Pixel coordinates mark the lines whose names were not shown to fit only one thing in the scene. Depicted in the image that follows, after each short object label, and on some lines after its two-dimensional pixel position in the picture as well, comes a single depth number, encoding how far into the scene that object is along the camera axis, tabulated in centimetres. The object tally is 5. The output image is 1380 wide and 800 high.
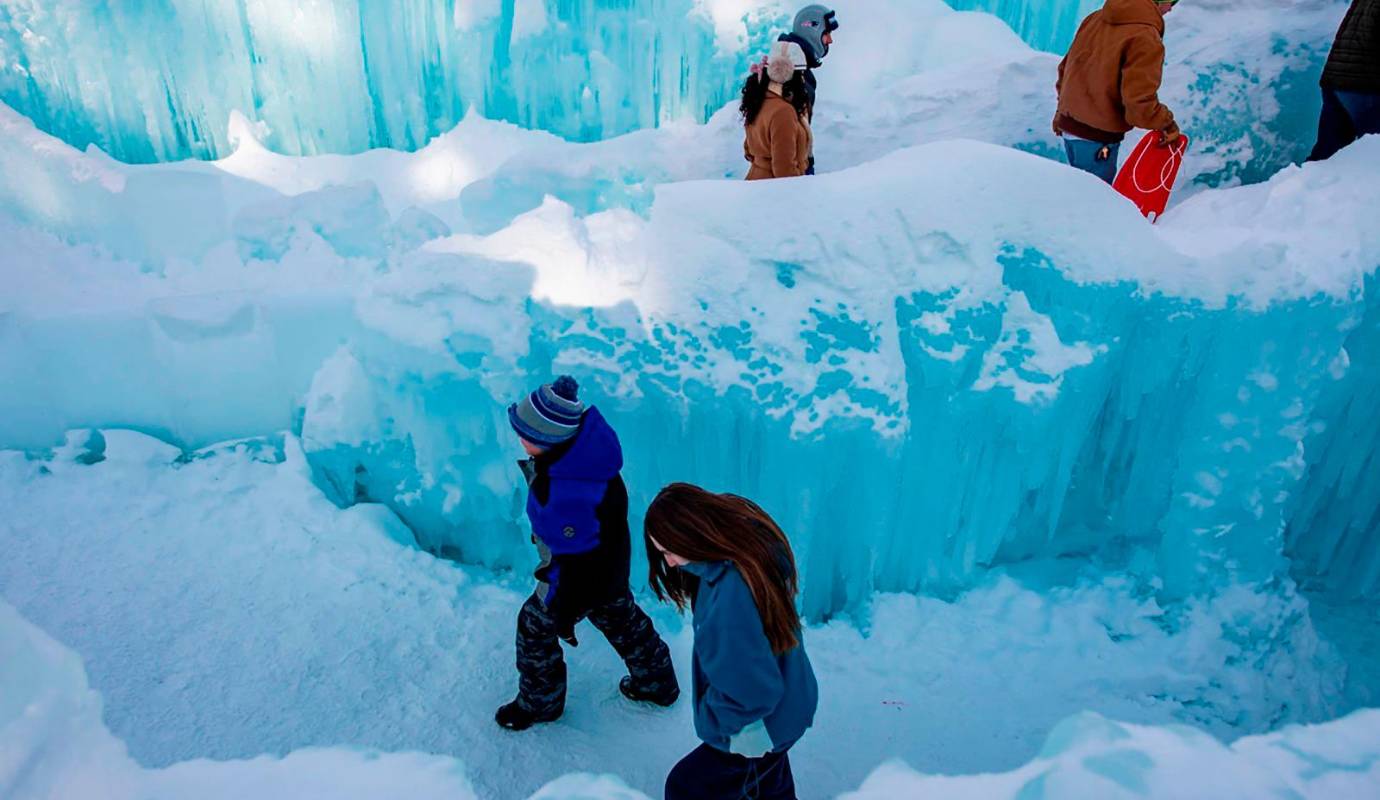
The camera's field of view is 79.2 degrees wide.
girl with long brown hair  174
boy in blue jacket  243
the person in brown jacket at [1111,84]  369
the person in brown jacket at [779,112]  390
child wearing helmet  438
